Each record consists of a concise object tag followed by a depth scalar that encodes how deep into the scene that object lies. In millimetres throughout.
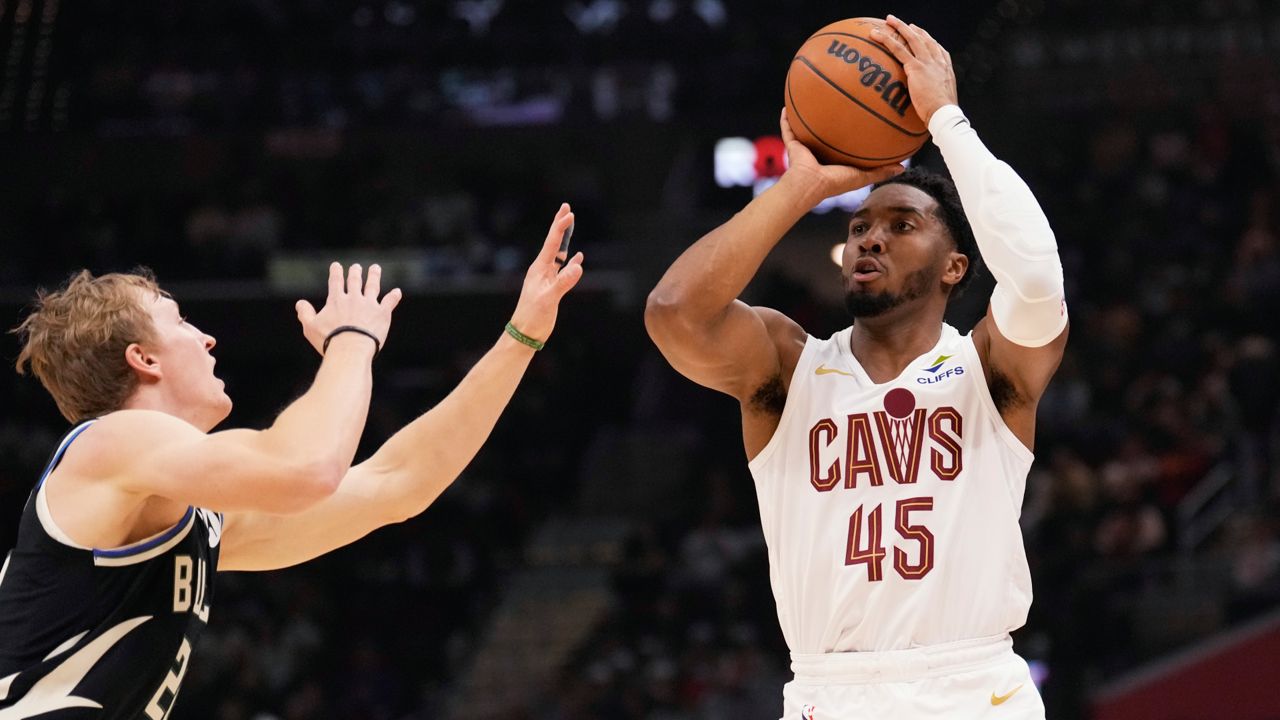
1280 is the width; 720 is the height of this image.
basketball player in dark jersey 6602
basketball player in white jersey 7504
